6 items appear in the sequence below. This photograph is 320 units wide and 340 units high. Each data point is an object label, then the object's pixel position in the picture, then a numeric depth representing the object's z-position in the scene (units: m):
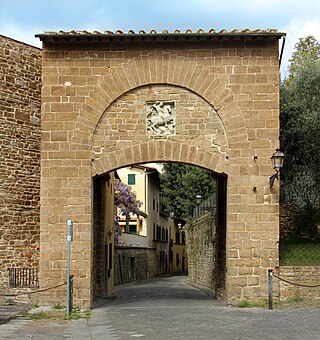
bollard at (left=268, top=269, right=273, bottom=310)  15.57
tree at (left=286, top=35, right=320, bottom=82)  31.17
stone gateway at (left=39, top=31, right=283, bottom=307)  16.52
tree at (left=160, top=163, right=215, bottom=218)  42.16
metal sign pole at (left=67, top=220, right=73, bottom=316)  15.09
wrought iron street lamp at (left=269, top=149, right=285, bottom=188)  15.87
